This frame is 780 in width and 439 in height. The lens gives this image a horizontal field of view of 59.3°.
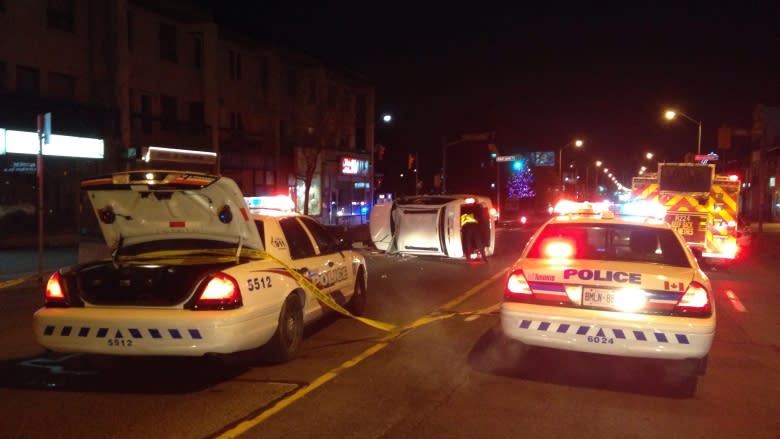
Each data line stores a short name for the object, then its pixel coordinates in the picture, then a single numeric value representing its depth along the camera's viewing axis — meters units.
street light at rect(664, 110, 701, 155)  35.75
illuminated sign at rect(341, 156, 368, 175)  40.81
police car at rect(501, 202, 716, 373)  5.92
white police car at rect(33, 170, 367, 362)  5.76
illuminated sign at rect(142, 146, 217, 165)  15.52
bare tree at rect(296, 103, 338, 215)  34.34
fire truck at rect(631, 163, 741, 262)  16.48
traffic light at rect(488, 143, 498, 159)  43.96
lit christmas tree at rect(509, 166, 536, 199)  71.62
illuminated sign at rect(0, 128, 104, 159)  20.25
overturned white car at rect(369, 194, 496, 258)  15.17
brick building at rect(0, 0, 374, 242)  21.28
